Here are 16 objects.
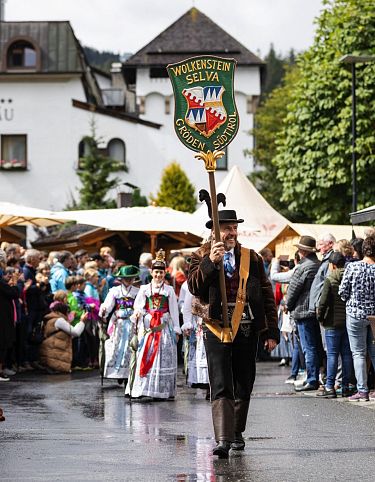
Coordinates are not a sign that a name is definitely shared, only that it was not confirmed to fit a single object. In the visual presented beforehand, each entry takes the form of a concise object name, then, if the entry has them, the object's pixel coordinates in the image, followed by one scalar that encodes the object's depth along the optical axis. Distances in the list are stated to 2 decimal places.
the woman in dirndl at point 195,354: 17.12
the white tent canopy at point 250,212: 26.42
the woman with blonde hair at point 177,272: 20.47
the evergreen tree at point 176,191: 59.53
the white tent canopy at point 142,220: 24.45
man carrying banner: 10.36
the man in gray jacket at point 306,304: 16.62
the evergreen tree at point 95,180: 54.50
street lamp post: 28.53
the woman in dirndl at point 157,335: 15.99
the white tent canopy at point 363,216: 18.01
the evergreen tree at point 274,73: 156.38
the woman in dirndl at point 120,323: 17.72
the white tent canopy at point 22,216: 24.05
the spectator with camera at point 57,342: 20.72
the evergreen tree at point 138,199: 55.72
